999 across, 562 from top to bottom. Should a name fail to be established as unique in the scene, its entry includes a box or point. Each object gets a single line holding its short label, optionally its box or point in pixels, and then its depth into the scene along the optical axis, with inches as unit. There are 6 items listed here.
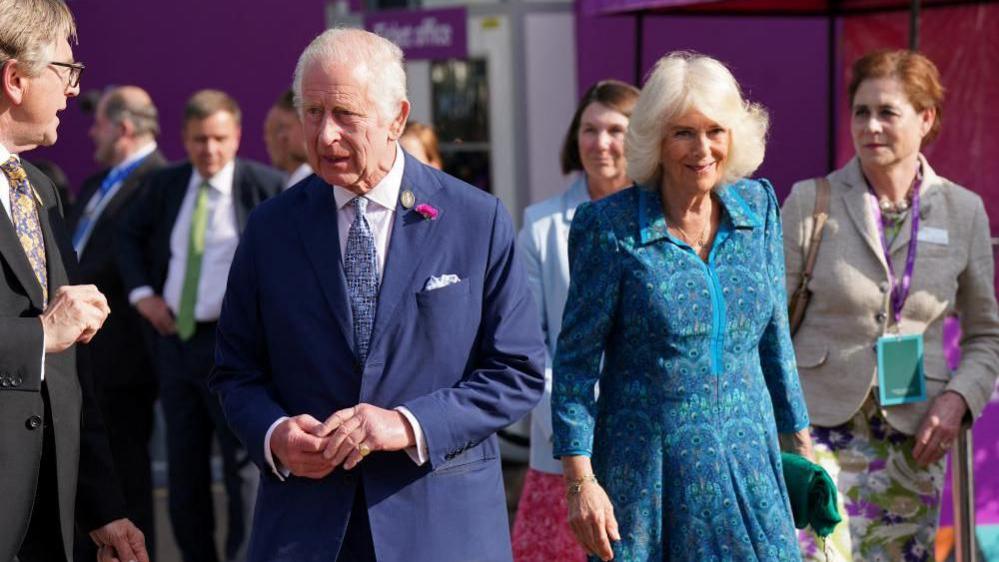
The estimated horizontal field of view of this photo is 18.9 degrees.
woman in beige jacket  373.7
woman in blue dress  289.6
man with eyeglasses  238.7
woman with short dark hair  395.9
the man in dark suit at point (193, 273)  542.9
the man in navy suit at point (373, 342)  251.3
